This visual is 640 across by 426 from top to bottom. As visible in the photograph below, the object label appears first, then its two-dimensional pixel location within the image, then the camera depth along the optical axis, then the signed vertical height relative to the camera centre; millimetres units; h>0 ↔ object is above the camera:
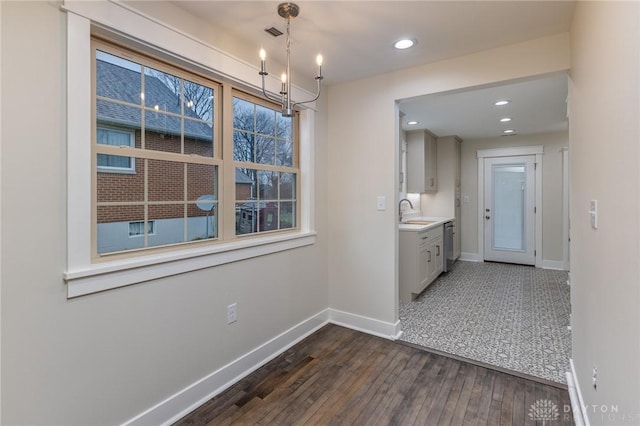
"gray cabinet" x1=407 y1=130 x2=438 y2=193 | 5109 +820
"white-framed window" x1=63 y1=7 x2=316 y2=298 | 1399 +292
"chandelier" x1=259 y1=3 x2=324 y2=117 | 1700 +773
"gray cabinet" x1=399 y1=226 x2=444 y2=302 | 3701 -672
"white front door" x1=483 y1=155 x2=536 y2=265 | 5598 +2
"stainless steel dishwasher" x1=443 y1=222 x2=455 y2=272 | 4918 -611
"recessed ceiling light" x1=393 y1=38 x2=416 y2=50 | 2183 +1209
